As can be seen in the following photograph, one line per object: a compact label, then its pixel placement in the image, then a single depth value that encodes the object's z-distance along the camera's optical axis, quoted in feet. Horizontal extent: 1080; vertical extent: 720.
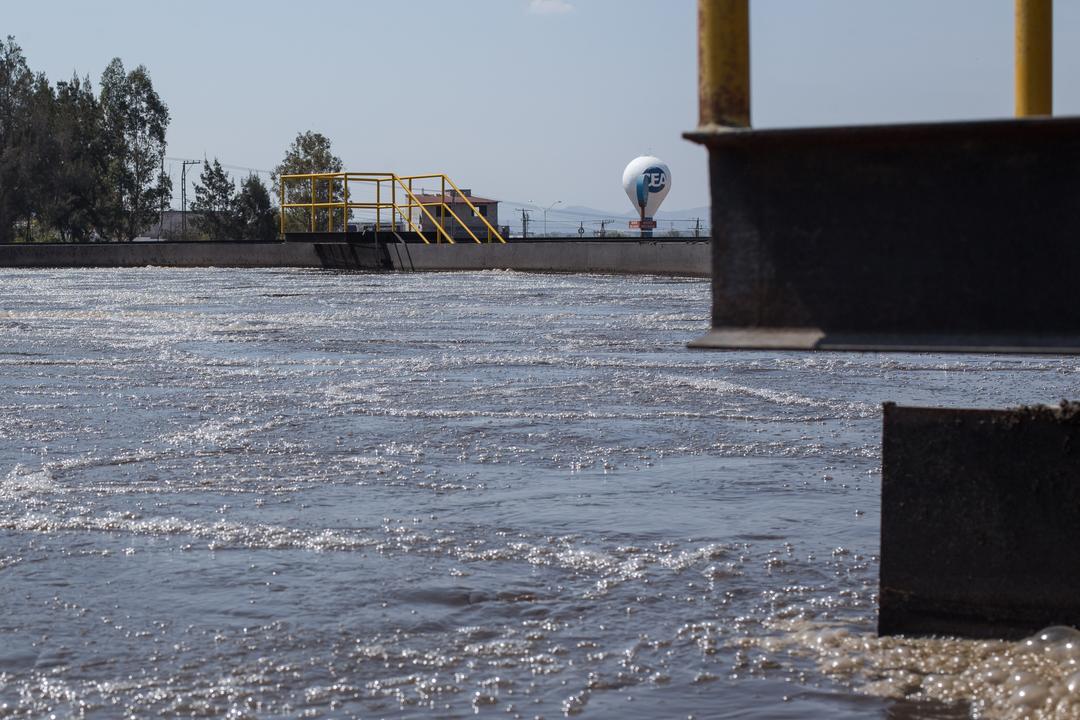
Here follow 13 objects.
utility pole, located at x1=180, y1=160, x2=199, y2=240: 306.82
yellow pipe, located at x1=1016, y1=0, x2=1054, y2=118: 10.91
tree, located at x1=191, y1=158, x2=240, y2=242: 272.51
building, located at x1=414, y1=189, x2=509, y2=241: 299.25
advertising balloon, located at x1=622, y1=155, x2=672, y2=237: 222.07
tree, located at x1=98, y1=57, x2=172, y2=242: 261.24
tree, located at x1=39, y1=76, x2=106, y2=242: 220.84
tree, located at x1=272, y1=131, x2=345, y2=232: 266.36
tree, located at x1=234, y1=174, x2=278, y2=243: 272.51
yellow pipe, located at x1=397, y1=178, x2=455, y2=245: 95.54
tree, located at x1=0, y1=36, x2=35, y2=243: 215.31
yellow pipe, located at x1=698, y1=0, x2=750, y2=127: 9.70
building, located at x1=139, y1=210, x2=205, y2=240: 276.62
